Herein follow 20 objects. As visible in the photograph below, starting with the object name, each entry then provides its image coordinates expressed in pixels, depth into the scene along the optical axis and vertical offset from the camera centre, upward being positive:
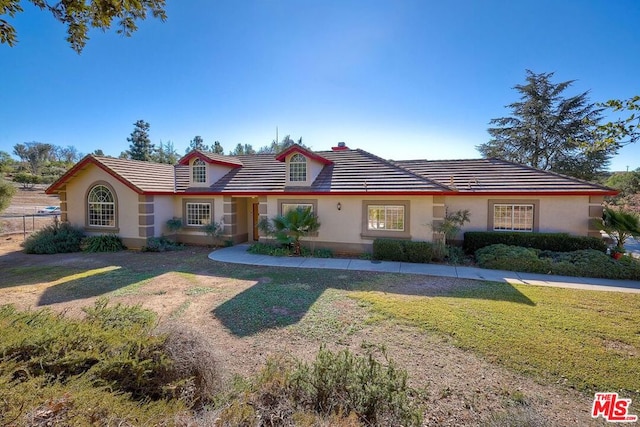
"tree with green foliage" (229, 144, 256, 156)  61.56 +12.27
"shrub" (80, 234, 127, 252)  15.23 -1.80
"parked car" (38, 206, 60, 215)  35.02 -0.02
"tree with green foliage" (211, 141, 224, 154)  65.12 +13.19
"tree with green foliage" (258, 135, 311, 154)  55.50 +12.42
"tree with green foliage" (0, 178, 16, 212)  17.66 +0.96
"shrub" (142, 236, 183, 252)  15.23 -1.91
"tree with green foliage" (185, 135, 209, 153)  69.69 +15.12
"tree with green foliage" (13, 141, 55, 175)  76.03 +14.75
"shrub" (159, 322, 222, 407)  3.84 -2.09
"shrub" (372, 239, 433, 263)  12.59 -1.85
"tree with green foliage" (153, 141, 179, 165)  58.31 +11.39
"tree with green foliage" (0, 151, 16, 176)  54.41 +9.79
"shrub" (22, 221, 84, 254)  14.77 -1.59
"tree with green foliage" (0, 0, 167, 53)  5.98 +4.14
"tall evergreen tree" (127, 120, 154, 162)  56.31 +12.44
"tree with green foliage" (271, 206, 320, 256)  13.56 -0.83
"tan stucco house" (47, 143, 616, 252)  13.56 +0.55
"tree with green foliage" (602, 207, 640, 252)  12.07 -0.78
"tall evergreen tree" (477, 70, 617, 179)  29.44 +7.84
